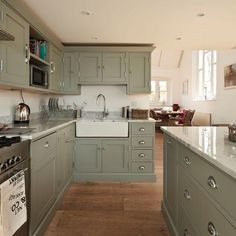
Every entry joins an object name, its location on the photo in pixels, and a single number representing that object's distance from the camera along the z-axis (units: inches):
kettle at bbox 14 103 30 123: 113.0
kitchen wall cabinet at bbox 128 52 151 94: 157.8
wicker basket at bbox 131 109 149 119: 157.9
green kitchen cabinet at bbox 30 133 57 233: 75.3
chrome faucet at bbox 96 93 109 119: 170.8
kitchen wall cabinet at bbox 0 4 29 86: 79.7
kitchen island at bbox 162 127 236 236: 40.9
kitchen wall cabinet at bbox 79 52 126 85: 157.6
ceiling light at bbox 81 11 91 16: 105.0
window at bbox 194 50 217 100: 282.4
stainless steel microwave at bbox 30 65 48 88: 107.5
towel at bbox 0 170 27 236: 53.5
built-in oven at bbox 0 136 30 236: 56.2
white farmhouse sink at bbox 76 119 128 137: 143.0
